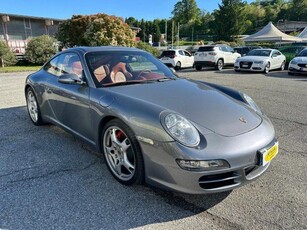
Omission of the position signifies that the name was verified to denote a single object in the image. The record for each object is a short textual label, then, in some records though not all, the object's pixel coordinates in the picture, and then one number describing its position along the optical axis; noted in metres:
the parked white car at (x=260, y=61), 14.41
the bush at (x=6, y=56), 17.81
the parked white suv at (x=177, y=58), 17.83
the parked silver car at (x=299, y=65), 12.82
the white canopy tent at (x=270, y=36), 28.33
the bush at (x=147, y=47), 25.70
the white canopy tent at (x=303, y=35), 31.59
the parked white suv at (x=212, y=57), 16.55
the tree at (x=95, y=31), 21.20
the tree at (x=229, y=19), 56.94
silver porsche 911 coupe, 2.26
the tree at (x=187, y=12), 128.25
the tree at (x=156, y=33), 92.47
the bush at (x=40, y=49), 19.30
